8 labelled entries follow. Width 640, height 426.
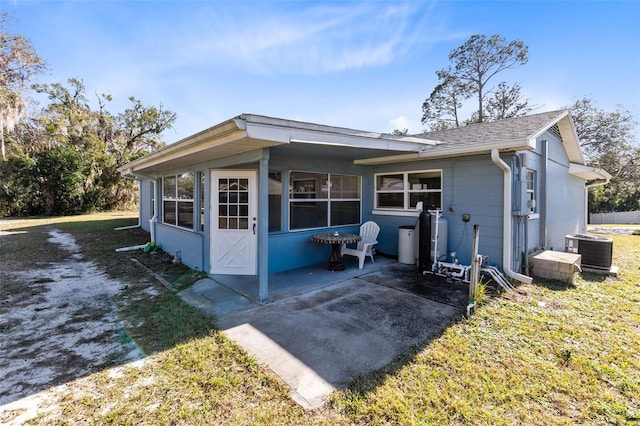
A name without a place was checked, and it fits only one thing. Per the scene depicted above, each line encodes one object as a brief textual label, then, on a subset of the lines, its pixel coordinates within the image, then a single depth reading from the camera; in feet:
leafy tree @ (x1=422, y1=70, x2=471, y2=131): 68.80
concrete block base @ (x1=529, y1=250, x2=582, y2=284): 17.10
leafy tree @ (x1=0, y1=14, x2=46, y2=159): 44.98
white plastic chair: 20.58
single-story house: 15.55
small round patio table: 18.92
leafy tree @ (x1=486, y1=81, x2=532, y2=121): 64.39
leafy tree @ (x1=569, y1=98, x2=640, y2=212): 63.98
